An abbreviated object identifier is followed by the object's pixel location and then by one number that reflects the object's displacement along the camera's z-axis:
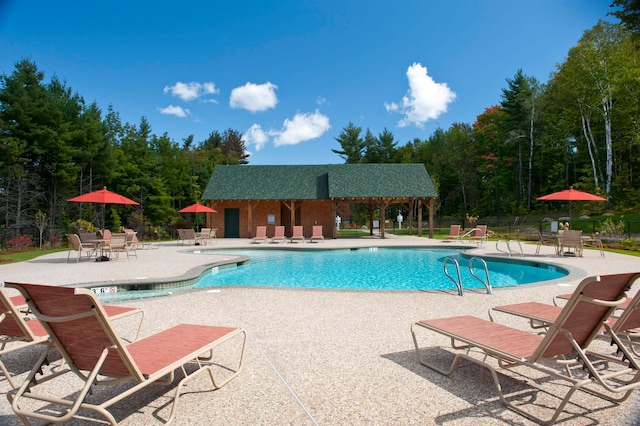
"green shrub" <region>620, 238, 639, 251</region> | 15.35
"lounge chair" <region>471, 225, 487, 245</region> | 18.11
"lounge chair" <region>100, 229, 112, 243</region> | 14.60
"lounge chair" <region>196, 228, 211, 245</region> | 19.55
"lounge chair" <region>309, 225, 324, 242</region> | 21.61
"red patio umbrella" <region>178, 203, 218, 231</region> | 21.91
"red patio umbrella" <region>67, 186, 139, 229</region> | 13.73
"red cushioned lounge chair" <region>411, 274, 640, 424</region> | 2.42
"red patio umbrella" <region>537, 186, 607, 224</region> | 14.89
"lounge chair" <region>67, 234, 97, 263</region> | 12.10
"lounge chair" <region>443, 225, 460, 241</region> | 19.69
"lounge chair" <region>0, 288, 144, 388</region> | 2.92
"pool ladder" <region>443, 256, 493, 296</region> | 6.97
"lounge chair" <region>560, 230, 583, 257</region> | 12.65
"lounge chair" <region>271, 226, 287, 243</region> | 20.70
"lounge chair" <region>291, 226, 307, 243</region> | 21.03
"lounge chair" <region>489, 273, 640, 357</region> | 3.04
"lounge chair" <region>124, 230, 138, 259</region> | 14.62
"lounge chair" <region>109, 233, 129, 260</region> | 12.41
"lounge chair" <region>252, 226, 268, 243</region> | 20.38
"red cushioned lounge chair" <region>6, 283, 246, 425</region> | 2.17
